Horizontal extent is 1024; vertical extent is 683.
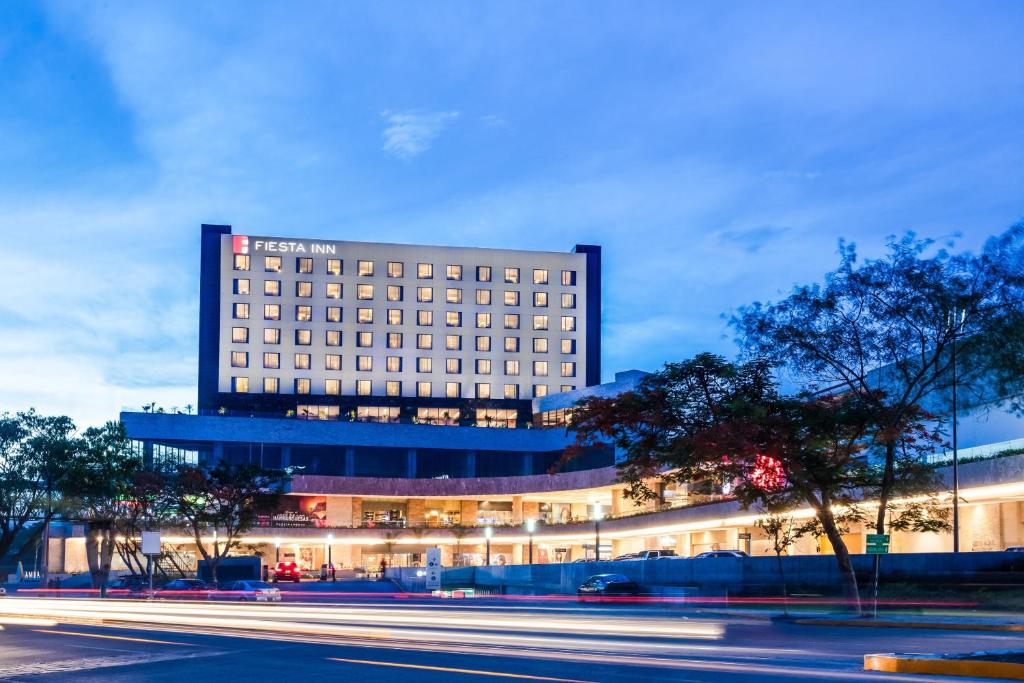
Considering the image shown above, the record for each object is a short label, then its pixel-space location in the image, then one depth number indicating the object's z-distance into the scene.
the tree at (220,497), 70.56
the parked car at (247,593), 53.16
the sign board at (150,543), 44.22
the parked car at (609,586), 54.16
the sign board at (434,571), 60.06
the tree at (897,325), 37.38
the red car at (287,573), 80.62
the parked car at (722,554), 57.72
